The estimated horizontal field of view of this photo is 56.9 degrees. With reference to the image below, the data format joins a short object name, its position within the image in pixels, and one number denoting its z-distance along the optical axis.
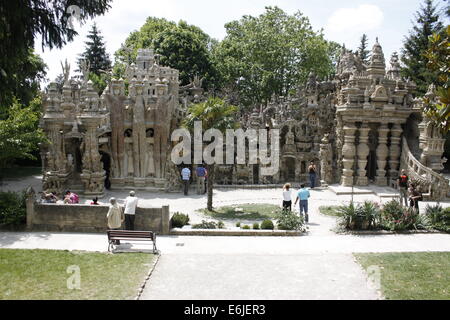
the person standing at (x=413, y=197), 16.52
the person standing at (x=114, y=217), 13.06
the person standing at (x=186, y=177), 22.28
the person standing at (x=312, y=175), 23.50
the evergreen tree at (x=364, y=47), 53.27
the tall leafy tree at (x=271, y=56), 39.09
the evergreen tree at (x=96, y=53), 50.50
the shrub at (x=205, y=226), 14.95
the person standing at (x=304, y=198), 16.20
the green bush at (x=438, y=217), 15.05
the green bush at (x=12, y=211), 14.45
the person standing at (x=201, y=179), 22.70
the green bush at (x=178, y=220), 14.94
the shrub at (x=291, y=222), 14.73
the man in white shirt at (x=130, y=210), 13.75
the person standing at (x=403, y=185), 18.27
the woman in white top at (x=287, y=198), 16.17
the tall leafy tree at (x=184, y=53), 39.94
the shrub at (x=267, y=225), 14.78
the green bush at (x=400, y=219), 14.86
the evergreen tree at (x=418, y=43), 35.75
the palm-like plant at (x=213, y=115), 17.80
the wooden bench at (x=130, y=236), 12.12
